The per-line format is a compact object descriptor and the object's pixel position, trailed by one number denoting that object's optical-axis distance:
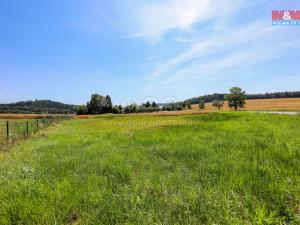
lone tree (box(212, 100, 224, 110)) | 114.08
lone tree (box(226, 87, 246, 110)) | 91.94
